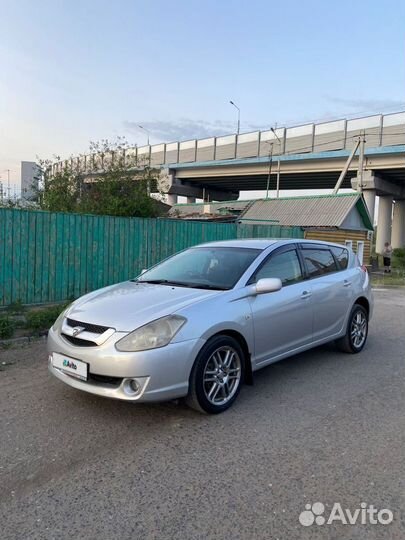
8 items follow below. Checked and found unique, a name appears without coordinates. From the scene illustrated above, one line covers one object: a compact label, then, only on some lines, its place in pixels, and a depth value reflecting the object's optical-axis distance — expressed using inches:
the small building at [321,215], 878.4
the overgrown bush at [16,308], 323.0
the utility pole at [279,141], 1697.8
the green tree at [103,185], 603.2
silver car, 145.2
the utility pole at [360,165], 1087.6
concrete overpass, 1458.2
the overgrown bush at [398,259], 1191.4
